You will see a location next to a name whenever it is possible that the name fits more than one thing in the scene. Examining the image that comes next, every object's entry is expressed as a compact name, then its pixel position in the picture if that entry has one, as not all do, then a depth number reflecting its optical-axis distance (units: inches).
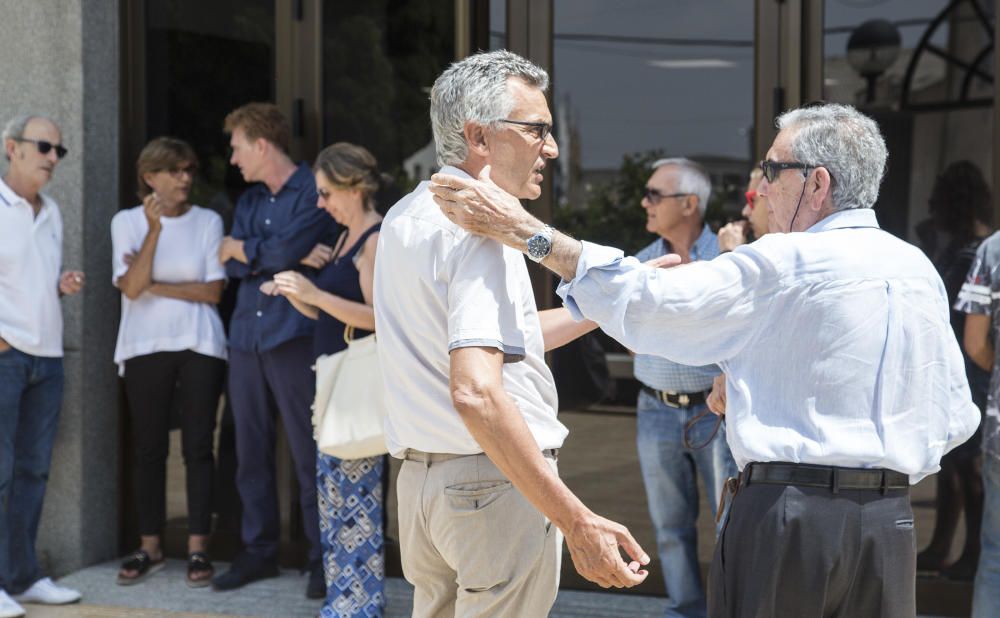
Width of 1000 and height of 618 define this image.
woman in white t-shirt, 214.1
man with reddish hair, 205.8
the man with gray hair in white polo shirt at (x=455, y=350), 98.9
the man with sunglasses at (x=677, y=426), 183.0
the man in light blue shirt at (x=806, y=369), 91.2
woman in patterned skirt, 187.8
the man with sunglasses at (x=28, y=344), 201.3
